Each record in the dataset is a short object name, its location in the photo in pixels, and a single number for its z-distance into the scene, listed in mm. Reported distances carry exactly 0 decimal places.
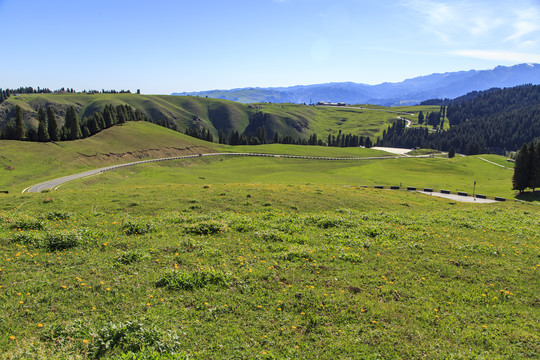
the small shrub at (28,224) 16984
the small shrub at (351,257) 14797
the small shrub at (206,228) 18203
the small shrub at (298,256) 14753
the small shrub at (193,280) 11570
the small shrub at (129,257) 13323
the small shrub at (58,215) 20041
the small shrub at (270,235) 17734
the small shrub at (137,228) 17359
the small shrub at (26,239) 14427
